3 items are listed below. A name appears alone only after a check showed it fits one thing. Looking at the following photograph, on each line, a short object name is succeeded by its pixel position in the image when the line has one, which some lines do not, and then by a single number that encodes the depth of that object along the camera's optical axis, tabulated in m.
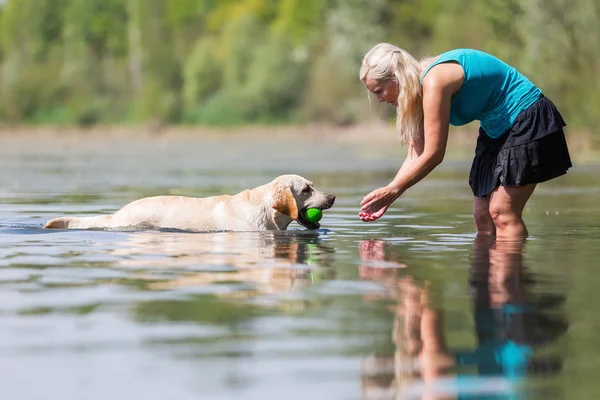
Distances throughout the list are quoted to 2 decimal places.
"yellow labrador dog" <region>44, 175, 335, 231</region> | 11.37
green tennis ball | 11.44
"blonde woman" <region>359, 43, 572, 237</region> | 8.91
